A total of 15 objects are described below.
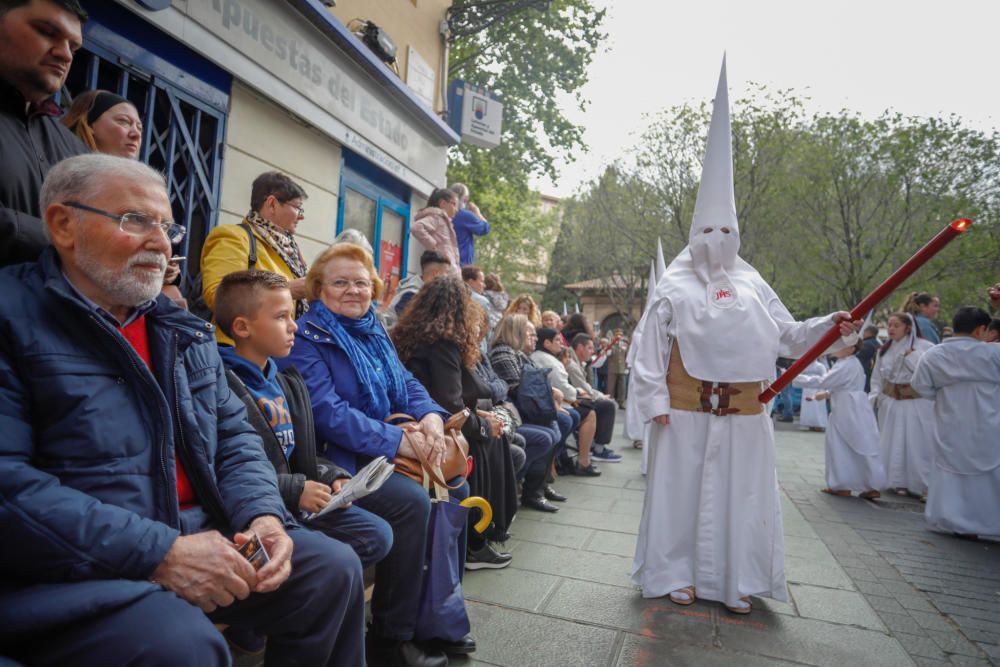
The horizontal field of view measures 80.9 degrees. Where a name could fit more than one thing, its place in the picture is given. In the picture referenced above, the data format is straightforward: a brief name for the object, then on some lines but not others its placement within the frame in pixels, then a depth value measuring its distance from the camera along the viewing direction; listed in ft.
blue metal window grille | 12.82
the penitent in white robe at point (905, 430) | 22.12
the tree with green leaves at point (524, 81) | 45.93
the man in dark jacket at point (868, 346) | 36.94
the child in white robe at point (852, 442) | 21.89
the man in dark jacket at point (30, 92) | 5.63
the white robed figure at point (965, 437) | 16.99
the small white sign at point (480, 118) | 34.22
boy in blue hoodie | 7.06
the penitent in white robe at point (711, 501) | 10.93
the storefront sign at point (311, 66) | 16.12
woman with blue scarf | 8.04
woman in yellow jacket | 10.73
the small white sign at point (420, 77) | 29.14
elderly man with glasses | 4.12
